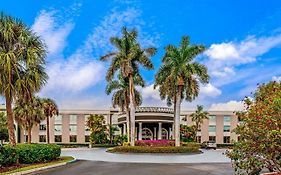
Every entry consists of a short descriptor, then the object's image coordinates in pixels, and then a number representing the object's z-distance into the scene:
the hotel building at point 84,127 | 75.38
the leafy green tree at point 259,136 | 11.36
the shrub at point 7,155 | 18.80
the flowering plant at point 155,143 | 40.69
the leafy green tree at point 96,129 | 62.78
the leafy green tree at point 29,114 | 50.94
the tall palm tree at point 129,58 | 38.84
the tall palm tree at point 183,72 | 37.94
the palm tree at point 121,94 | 46.88
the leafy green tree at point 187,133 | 65.63
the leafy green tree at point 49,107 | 52.77
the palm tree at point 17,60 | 21.05
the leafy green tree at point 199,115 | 70.88
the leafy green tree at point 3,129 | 61.96
